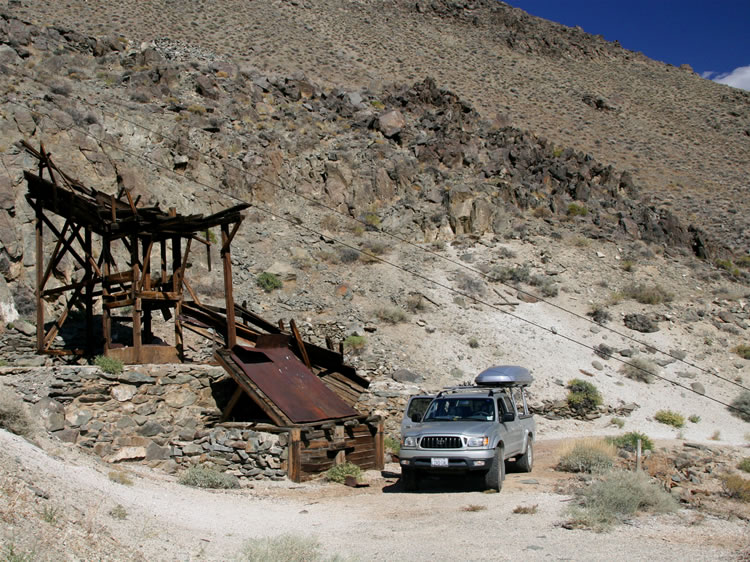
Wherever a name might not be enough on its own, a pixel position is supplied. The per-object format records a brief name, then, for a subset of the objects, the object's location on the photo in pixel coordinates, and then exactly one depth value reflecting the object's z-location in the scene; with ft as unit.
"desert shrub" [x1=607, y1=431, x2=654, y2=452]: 53.98
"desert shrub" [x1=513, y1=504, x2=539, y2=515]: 31.88
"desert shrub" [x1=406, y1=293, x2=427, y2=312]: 86.87
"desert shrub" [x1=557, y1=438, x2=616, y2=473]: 44.34
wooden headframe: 50.24
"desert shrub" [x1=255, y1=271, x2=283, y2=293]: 83.97
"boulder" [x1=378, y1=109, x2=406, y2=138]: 127.24
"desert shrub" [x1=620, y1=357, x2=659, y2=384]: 80.28
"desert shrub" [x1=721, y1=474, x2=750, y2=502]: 37.52
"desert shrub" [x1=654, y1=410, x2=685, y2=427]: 72.02
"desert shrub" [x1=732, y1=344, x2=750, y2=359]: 87.19
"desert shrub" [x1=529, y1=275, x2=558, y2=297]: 96.63
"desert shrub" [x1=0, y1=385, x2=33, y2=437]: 31.63
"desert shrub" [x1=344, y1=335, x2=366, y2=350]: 75.20
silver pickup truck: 37.45
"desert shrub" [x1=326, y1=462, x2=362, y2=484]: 41.75
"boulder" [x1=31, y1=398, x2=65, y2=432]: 36.91
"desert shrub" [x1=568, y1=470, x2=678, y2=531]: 29.68
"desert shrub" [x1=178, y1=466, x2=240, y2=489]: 37.04
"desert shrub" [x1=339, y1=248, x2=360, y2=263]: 94.84
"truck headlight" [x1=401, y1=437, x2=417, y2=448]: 38.81
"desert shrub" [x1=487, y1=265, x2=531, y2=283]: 99.19
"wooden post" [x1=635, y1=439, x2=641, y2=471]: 39.09
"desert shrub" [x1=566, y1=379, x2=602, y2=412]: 73.20
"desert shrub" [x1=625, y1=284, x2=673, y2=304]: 97.50
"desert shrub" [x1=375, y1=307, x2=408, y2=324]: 82.74
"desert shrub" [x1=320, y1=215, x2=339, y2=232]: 102.01
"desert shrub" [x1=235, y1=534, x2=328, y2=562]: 21.36
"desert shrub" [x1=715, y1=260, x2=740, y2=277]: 113.19
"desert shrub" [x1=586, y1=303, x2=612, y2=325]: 91.49
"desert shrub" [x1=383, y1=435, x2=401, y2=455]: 53.21
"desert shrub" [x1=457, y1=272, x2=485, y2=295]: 94.17
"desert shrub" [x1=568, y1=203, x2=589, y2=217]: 122.58
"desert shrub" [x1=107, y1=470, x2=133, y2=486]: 32.12
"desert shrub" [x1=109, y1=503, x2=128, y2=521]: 24.08
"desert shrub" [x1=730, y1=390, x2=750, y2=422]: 74.38
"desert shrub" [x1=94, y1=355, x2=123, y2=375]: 41.27
